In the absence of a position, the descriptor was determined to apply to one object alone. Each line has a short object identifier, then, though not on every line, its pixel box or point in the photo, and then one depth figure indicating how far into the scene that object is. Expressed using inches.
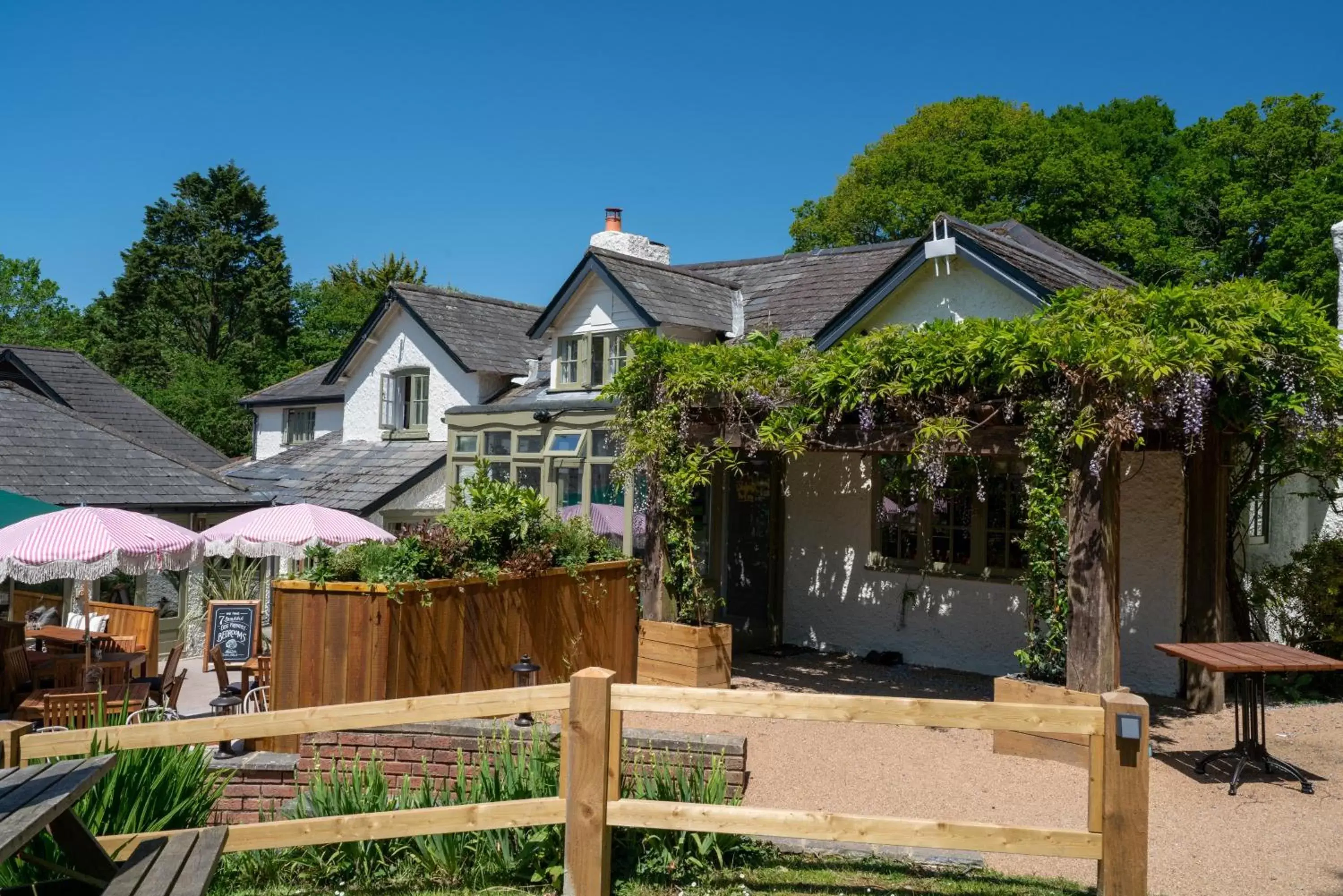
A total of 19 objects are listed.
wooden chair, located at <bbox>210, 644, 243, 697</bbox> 423.2
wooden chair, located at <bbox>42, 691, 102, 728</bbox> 324.8
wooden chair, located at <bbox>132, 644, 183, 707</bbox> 398.3
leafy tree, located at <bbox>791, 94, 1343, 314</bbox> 1222.3
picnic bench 161.8
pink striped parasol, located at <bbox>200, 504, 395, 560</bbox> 475.2
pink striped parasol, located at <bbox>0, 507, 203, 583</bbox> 388.5
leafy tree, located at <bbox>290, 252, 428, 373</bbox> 1870.1
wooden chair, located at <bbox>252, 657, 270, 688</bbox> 418.9
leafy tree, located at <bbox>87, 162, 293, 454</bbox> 1855.3
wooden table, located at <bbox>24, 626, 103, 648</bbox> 483.5
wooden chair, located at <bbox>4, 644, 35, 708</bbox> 400.8
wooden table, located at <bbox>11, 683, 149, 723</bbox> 368.5
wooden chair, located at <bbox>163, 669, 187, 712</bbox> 391.9
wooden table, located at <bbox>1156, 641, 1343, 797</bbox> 300.7
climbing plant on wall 311.7
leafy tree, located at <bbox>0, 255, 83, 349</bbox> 2080.5
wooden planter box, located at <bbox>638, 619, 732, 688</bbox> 426.0
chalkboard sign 490.0
